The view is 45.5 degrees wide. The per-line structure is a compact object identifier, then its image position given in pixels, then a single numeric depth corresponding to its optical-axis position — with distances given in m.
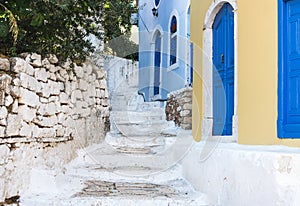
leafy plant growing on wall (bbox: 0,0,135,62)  4.37
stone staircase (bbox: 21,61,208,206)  4.46
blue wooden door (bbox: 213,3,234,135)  5.04
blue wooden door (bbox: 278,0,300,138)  3.58
